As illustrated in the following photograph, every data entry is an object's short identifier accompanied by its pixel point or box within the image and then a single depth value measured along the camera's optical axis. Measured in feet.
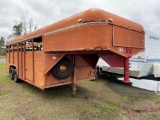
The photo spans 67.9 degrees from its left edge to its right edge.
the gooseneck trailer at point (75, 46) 7.94
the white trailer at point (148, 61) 17.00
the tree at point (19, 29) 104.03
